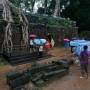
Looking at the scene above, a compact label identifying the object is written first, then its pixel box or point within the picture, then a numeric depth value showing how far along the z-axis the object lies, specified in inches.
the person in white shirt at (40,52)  218.0
